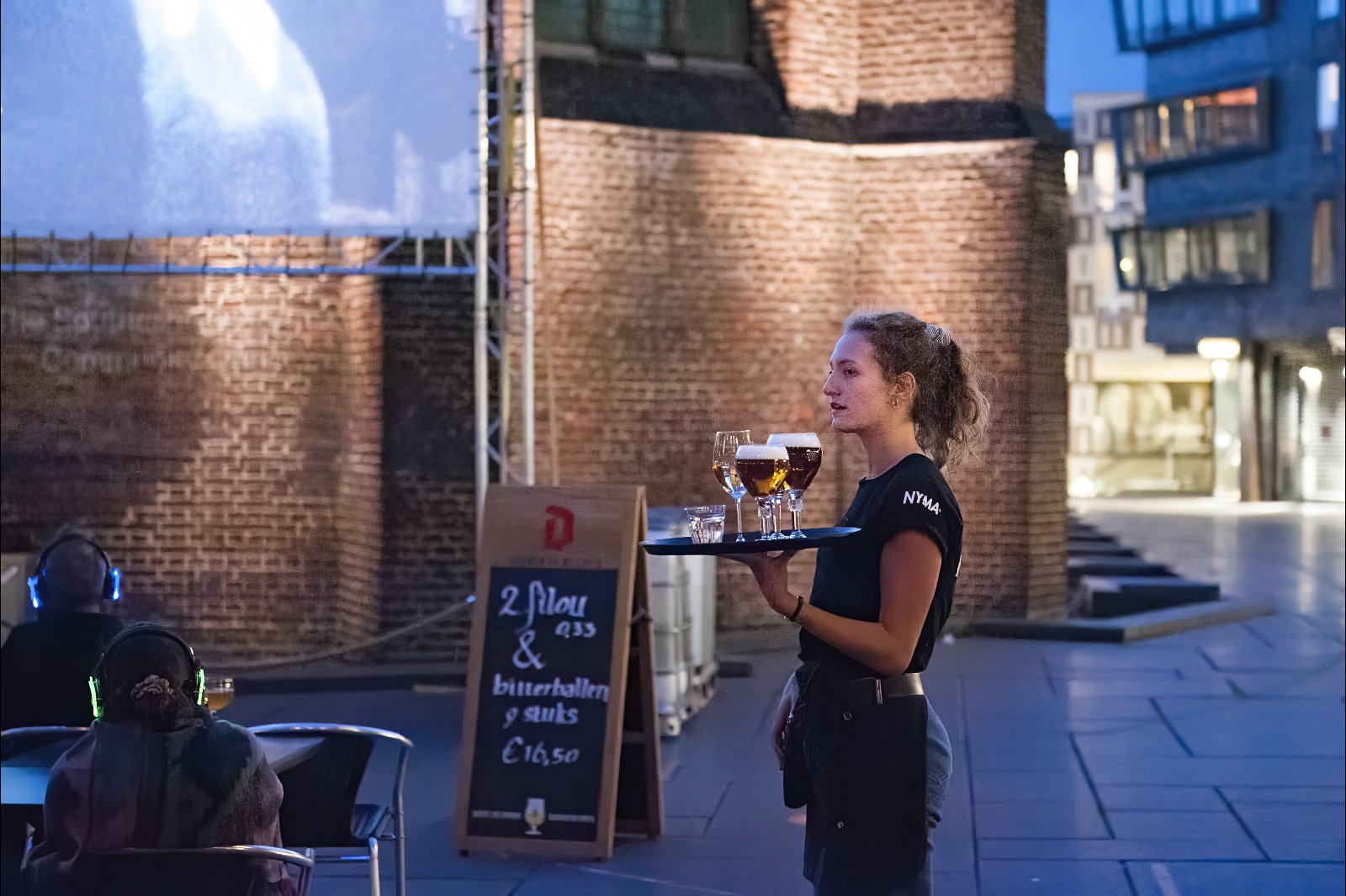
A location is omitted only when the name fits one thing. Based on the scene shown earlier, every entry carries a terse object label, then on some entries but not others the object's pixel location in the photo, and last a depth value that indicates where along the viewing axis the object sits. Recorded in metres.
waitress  2.84
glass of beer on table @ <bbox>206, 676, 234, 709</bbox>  4.23
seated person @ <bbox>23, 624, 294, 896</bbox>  3.00
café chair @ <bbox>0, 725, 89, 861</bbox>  4.63
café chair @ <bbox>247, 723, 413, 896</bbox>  4.49
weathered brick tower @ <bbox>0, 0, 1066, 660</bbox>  10.04
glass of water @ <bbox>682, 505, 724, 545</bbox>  2.79
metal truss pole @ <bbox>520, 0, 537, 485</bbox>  8.93
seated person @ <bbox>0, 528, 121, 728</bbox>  4.79
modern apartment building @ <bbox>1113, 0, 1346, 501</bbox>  31.98
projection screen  9.36
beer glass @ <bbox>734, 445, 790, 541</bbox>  2.96
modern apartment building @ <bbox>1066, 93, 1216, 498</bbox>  39.25
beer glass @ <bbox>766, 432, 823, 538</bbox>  3.01
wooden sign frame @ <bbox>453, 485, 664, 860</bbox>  5.99
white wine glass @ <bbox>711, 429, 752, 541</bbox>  3.11
